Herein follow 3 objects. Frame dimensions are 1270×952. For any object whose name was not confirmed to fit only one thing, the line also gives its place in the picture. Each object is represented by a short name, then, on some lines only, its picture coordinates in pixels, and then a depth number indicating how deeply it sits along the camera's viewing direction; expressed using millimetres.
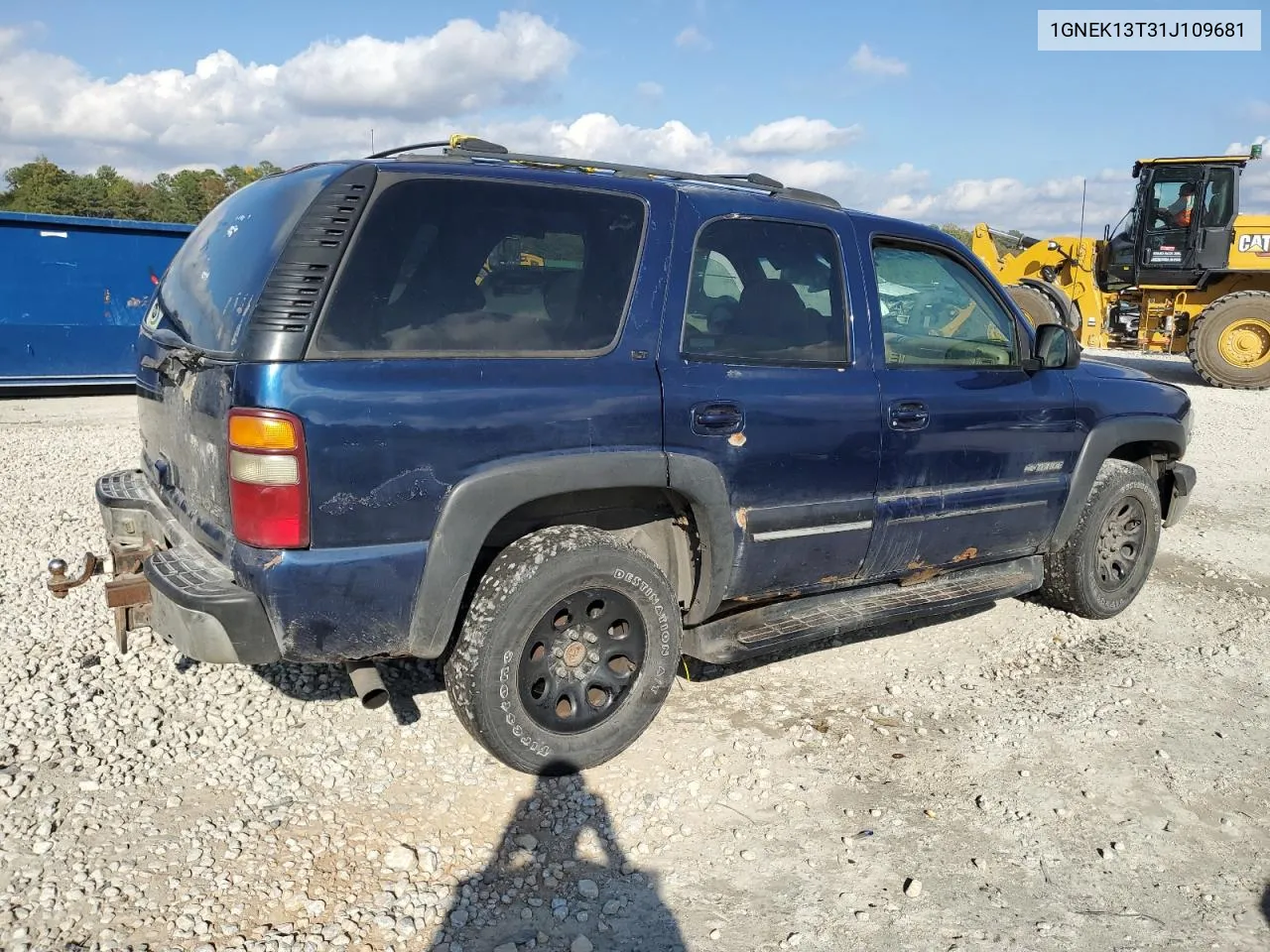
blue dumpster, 11750
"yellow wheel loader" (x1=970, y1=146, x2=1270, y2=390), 14914
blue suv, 2793
